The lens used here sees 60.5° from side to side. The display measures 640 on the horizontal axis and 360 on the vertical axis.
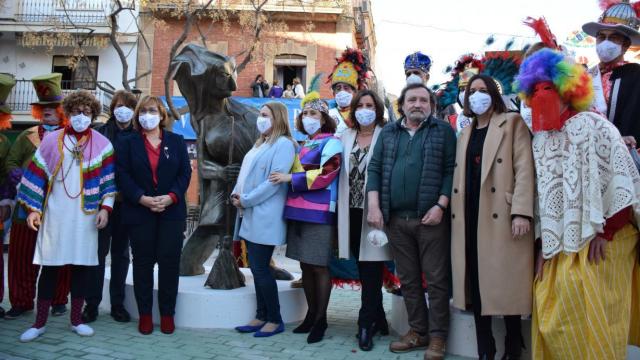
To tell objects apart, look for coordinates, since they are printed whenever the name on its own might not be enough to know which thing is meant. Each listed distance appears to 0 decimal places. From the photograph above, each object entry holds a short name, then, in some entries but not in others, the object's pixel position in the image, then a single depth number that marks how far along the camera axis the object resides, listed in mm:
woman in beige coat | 3525
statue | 5398
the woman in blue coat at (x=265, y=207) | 4398
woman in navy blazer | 4422
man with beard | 3863
